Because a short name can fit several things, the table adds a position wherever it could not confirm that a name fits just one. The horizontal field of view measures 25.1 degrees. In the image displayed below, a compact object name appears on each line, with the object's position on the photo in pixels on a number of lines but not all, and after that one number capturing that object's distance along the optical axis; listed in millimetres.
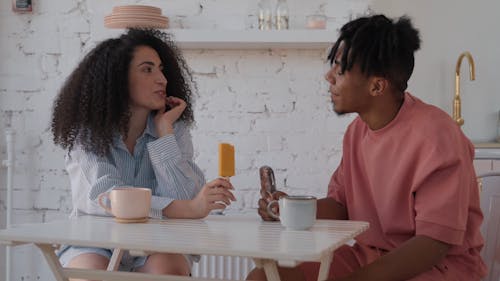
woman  2710
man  2449
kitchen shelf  3490
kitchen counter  3643
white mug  2400
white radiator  3589
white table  2167
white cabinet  2773
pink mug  2518
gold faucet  3828
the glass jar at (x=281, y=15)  3540
